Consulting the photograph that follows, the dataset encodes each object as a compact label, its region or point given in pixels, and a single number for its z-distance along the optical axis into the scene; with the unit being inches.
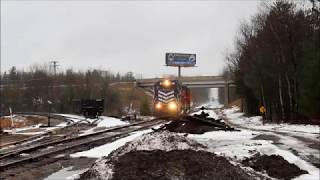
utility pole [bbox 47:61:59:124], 3684.8
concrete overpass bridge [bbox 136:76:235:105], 4311.8
